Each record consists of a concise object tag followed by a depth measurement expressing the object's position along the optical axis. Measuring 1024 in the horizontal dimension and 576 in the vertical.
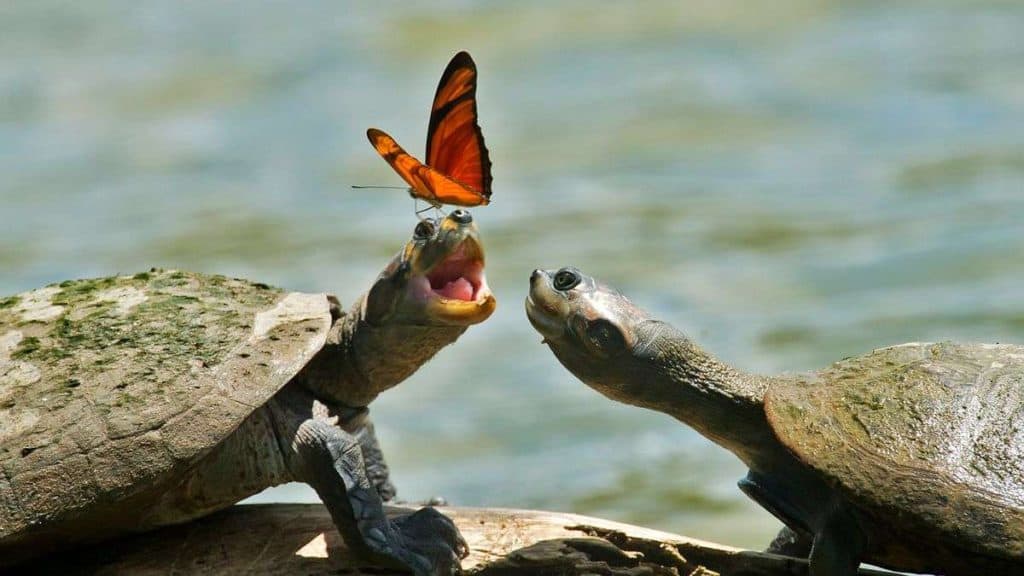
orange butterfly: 9.54
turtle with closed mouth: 7.87
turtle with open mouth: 8.65
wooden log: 9.22
